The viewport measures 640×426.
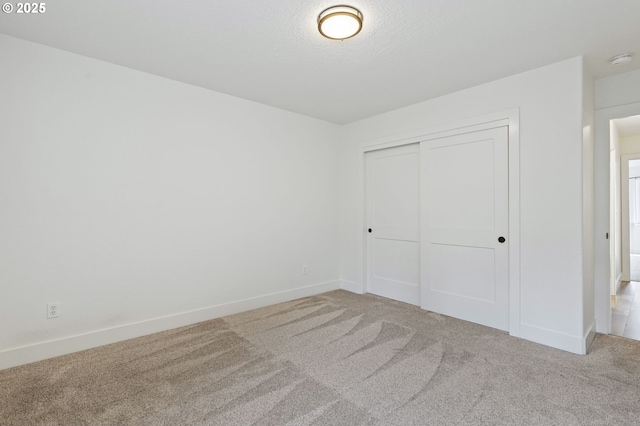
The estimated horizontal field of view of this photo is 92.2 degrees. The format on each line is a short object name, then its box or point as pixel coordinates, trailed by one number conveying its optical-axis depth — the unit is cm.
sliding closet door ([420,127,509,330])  305
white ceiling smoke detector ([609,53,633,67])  254
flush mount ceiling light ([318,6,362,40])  196
